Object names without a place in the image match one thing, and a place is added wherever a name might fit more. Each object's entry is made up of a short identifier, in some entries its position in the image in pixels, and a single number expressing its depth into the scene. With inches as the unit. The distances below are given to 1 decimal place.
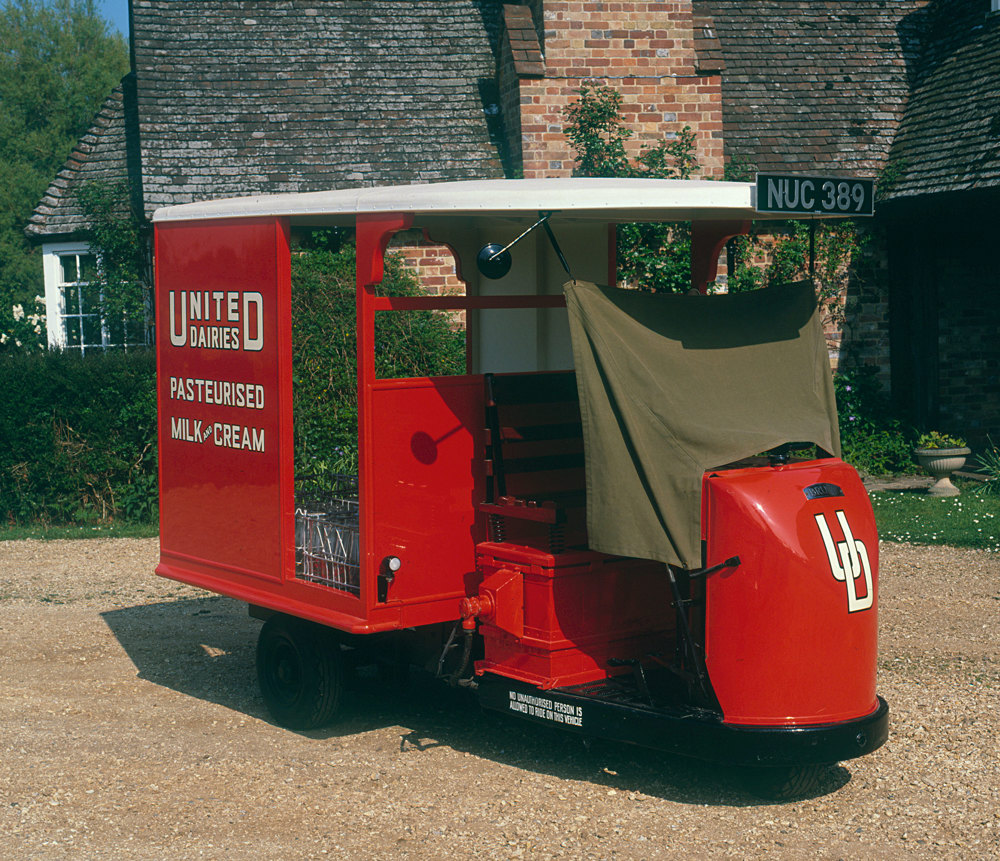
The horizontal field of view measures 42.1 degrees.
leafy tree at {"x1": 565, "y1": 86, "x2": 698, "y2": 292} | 583.2
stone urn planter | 530.9
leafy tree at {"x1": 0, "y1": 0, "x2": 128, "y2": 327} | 1218.0
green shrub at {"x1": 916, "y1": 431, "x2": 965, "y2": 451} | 543.5
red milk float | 209.2
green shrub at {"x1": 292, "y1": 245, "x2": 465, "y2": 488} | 465.4
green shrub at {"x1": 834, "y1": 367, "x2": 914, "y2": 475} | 611.5
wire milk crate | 251.1
